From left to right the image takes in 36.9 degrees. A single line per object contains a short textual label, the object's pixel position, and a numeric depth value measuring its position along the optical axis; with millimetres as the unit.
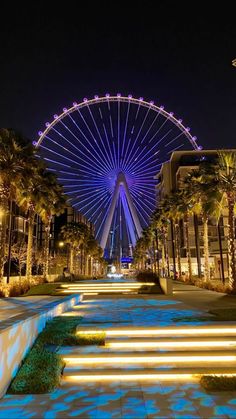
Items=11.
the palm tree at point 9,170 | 25672
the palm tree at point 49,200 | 35103
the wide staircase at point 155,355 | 7973
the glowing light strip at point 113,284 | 28781
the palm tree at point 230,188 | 26188
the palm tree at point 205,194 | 28875
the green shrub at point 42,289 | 25422
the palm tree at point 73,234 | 60750
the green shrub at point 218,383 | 7199
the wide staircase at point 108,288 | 26680
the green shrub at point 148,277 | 30406
